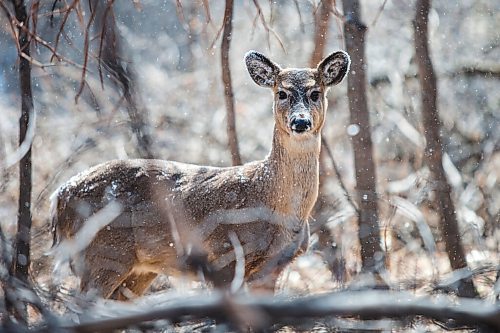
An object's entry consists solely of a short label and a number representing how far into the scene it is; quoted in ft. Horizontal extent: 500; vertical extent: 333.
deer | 41.29
